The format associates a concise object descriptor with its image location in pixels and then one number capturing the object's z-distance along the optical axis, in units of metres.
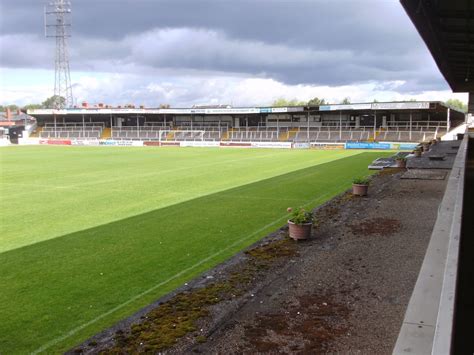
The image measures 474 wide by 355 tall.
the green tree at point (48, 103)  163.50
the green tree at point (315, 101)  139.50
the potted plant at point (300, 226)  8.10
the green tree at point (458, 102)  149.80
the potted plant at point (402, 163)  19.61
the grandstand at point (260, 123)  50.47
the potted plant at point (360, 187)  12.79
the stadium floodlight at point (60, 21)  76.12
